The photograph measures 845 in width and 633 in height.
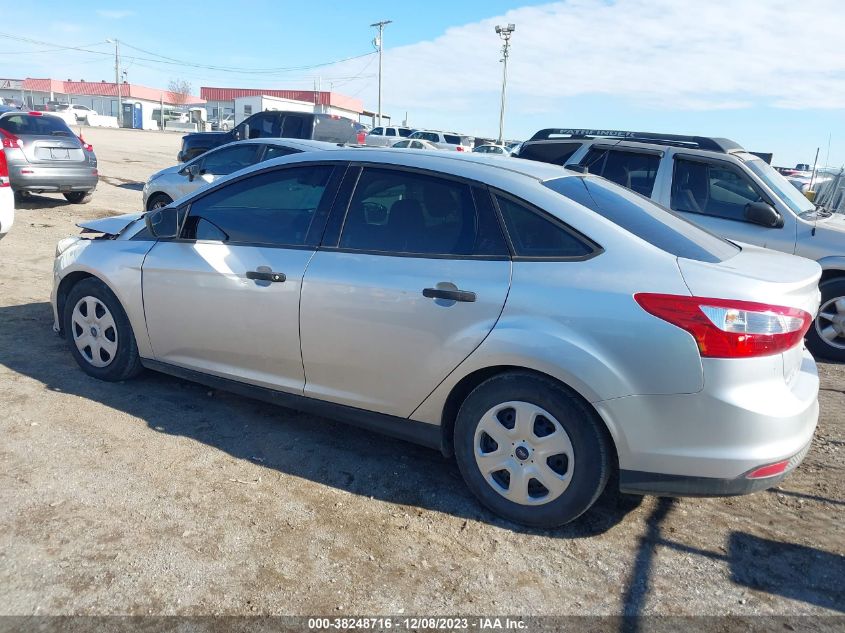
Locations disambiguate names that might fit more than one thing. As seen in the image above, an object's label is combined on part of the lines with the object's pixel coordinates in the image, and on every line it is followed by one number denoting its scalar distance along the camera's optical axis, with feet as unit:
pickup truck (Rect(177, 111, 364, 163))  50.83
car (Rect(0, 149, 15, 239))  25.09
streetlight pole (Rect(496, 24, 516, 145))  159.12
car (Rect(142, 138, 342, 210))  31.55
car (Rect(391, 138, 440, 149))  79.79
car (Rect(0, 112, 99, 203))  36.29
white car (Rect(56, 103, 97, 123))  173.35
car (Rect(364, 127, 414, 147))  109.29
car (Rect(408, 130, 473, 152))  105.09
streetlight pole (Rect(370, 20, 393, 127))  174.50
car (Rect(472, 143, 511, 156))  95.52
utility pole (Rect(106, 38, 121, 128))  226.83
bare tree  304.50
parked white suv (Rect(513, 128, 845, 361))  21.18
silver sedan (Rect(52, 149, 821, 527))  9.56
